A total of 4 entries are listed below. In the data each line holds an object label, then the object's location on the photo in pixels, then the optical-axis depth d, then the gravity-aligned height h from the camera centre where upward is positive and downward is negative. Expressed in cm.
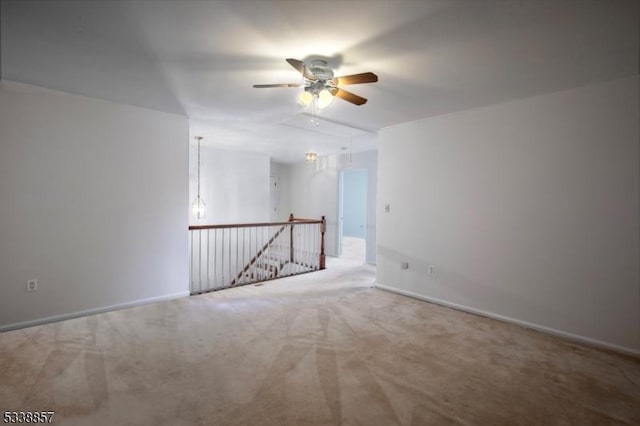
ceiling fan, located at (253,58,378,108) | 233 +102
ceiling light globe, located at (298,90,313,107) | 261 +94
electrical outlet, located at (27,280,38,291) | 310 -80
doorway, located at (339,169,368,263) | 1005 +12
